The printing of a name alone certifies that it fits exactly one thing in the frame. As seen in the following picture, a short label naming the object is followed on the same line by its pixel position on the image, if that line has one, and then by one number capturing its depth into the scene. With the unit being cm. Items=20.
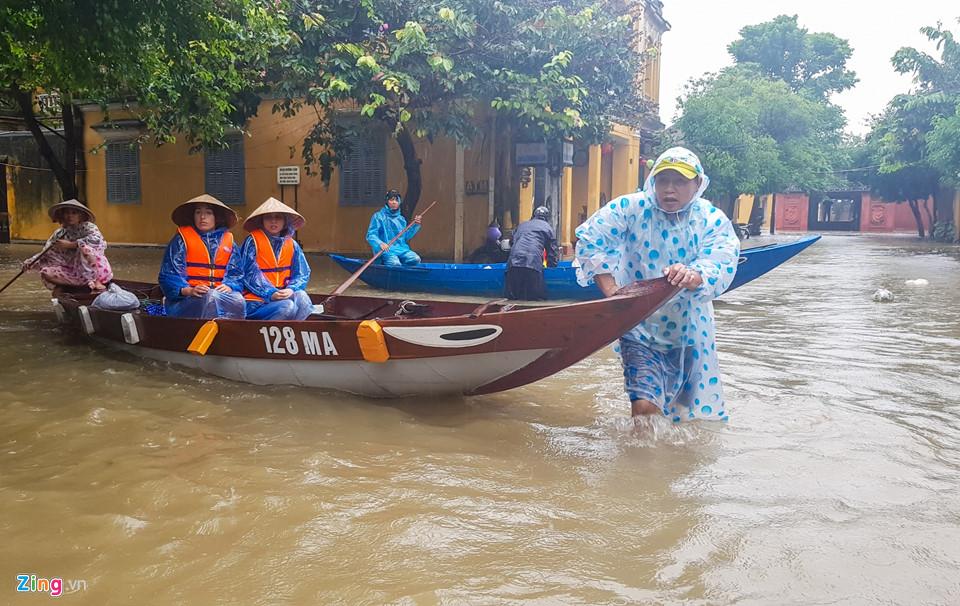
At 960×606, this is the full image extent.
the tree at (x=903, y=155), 2589
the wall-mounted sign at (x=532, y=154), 1399
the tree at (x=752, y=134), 2412
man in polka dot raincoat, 375
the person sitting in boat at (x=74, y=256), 706
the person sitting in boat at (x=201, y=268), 562
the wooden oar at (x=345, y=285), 651
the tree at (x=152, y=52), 500
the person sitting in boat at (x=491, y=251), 1330
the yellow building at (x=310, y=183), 1484
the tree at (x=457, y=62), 1070
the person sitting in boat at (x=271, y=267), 555
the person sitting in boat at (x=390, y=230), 1045
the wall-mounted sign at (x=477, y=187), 1465
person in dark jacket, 902
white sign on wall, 1577
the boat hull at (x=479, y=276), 814
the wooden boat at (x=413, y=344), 405
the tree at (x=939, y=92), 2197
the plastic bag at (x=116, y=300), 643
